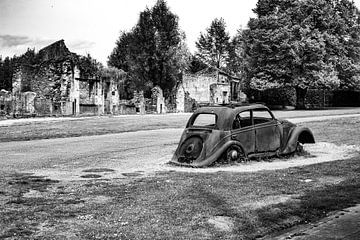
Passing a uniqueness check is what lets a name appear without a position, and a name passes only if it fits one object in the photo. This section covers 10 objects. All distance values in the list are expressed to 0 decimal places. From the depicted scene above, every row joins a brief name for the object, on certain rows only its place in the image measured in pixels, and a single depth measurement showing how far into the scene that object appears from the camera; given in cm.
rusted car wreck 1127
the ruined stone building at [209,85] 6469
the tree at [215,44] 9850
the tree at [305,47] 4150
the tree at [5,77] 7486
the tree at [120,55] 8344
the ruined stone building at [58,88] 3866
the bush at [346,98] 5178
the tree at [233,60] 9460
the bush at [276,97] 5138
